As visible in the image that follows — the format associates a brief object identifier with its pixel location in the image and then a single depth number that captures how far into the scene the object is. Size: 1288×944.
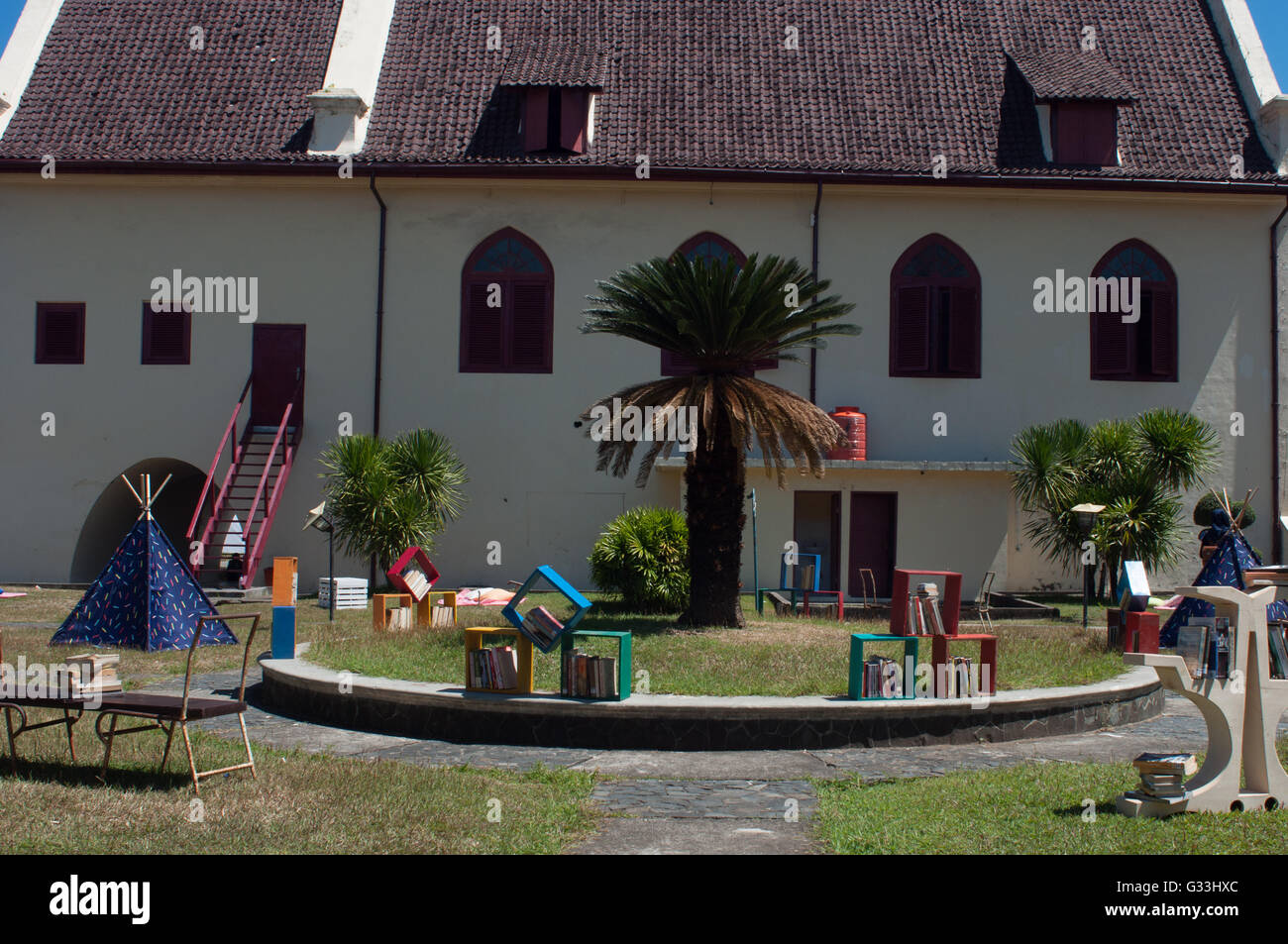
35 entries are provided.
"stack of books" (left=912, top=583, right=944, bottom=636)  10.74
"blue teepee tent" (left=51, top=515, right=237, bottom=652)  14.80
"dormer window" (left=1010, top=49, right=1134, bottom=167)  23.31
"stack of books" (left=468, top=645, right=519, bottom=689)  10.29
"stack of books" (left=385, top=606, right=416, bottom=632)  14.92
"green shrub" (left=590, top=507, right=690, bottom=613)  16.03
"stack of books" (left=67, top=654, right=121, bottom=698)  8.01
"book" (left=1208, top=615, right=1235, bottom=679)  7.43
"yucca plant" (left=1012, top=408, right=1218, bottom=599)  20.20
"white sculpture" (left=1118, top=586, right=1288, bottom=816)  7.33
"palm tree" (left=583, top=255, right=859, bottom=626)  13.83
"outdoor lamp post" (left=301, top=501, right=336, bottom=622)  17.12
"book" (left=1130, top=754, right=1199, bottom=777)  7.23
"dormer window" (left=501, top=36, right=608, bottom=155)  23.23
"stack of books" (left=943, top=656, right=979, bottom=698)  10.26
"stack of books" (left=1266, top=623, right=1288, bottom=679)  7.91
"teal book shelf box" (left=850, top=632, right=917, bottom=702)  10.15
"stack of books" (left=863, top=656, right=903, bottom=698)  10.17
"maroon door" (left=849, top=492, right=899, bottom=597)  22.34
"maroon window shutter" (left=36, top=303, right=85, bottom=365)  23.44
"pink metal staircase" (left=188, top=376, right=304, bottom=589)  20.92
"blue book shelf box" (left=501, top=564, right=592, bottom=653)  10.40
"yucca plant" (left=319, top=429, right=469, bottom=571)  20.08
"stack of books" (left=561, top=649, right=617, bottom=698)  10.08
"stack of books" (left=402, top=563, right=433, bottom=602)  15.26
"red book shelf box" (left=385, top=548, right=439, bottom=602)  15.20
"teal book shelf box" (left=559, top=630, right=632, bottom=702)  10.06
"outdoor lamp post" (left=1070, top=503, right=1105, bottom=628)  18.06
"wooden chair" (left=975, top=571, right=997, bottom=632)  15.55
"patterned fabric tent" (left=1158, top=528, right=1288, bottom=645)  13.82
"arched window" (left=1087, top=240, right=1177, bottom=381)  23.38
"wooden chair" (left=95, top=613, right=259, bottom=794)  7.73
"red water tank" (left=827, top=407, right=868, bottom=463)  21.95
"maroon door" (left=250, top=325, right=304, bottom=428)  23.19
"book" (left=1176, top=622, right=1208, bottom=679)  7.45
